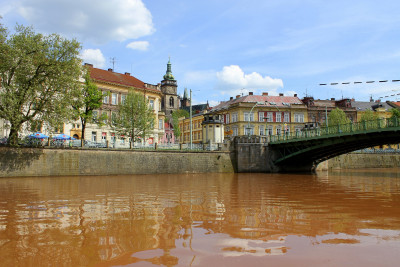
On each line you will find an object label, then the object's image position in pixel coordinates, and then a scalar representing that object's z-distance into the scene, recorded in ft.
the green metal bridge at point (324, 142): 92.98
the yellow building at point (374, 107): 262.47
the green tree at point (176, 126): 294.46
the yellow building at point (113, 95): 165.07
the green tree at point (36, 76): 91.04
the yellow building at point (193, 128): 265.54
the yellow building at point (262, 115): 231.30
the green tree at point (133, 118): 144.36
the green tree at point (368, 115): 229.56
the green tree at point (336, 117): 221.52
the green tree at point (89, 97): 125.59
